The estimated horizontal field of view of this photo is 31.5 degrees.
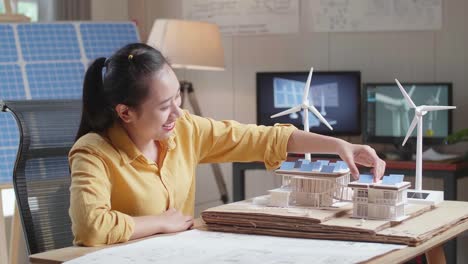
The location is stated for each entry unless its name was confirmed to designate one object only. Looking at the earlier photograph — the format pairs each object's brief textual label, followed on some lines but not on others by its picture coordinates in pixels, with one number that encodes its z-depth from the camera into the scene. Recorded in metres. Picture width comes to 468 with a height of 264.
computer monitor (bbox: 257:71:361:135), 4.84
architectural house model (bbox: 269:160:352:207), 1.98
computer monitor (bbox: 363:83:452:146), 4.54
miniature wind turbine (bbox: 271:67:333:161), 2.28
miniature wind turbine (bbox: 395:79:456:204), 2.13
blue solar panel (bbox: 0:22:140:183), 4.21
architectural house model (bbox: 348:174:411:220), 1.85
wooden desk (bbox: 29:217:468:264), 1.60
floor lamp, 4.86
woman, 1.86
